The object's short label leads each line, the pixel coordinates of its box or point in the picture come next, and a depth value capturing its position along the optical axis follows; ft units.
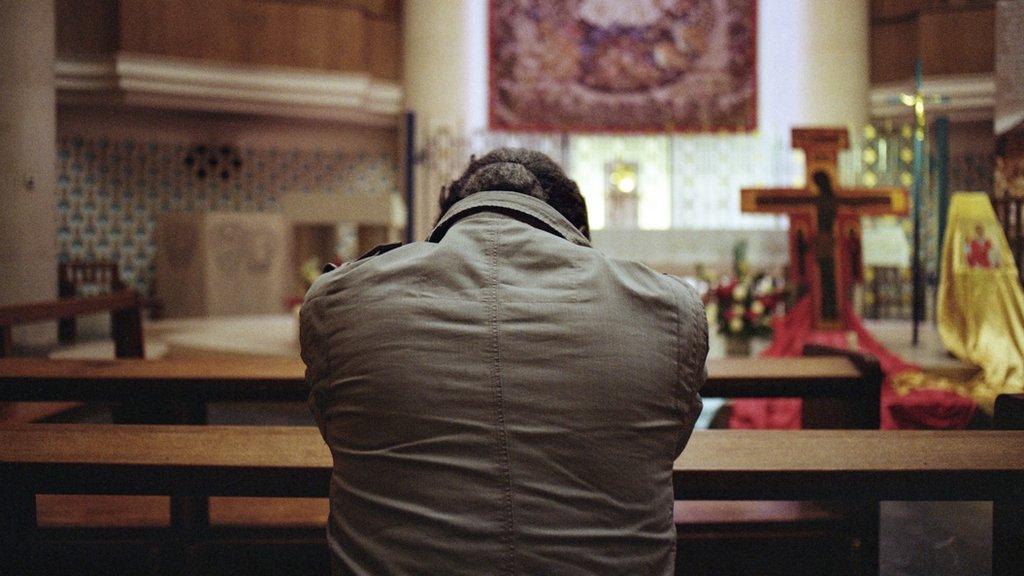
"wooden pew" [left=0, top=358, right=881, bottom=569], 8.54
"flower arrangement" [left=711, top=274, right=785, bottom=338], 19.02
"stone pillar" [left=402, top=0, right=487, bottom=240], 34.96
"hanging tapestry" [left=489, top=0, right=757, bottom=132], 36.47
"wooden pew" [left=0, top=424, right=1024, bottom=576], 5.64
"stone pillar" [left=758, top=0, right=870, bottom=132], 34.30
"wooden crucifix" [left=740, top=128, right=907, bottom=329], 20.42
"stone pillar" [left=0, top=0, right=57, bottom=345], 25.68
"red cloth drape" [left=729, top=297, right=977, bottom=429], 14.44
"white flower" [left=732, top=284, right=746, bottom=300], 19.13
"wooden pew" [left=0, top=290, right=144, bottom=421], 13.24
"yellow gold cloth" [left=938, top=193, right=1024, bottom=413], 16.97
